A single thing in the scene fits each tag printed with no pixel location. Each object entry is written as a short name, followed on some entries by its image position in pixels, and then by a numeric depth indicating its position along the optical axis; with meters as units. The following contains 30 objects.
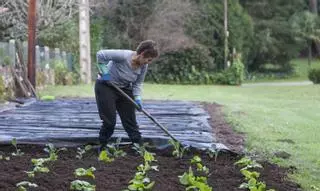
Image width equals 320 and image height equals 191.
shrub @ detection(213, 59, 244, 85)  51.20
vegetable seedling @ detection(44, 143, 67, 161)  10.29
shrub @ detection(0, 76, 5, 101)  23.94
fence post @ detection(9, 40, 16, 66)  26.89
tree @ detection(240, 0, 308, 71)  67.49
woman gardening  11.42
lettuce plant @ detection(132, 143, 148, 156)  11.28
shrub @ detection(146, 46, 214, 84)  51.64
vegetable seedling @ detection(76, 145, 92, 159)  11.17
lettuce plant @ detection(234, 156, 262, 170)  9.98
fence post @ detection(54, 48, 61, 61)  38.23
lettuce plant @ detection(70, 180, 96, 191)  7.73
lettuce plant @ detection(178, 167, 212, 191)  7.74
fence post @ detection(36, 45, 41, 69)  32.99
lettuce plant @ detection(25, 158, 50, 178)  8.67
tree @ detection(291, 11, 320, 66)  68.18
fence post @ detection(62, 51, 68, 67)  40.45
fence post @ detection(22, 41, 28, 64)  30.05
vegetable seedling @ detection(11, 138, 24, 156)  11.17
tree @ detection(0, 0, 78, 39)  35.80
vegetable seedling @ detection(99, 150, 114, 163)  10.51
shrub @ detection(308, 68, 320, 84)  43.51
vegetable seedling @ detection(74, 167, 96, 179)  8.63
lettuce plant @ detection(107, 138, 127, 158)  11.26
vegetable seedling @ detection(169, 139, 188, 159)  11.29
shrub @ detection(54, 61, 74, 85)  37.47
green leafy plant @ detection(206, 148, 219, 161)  11.21
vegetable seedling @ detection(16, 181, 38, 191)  7.62
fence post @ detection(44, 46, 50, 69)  34.77
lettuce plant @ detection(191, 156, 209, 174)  9.65
